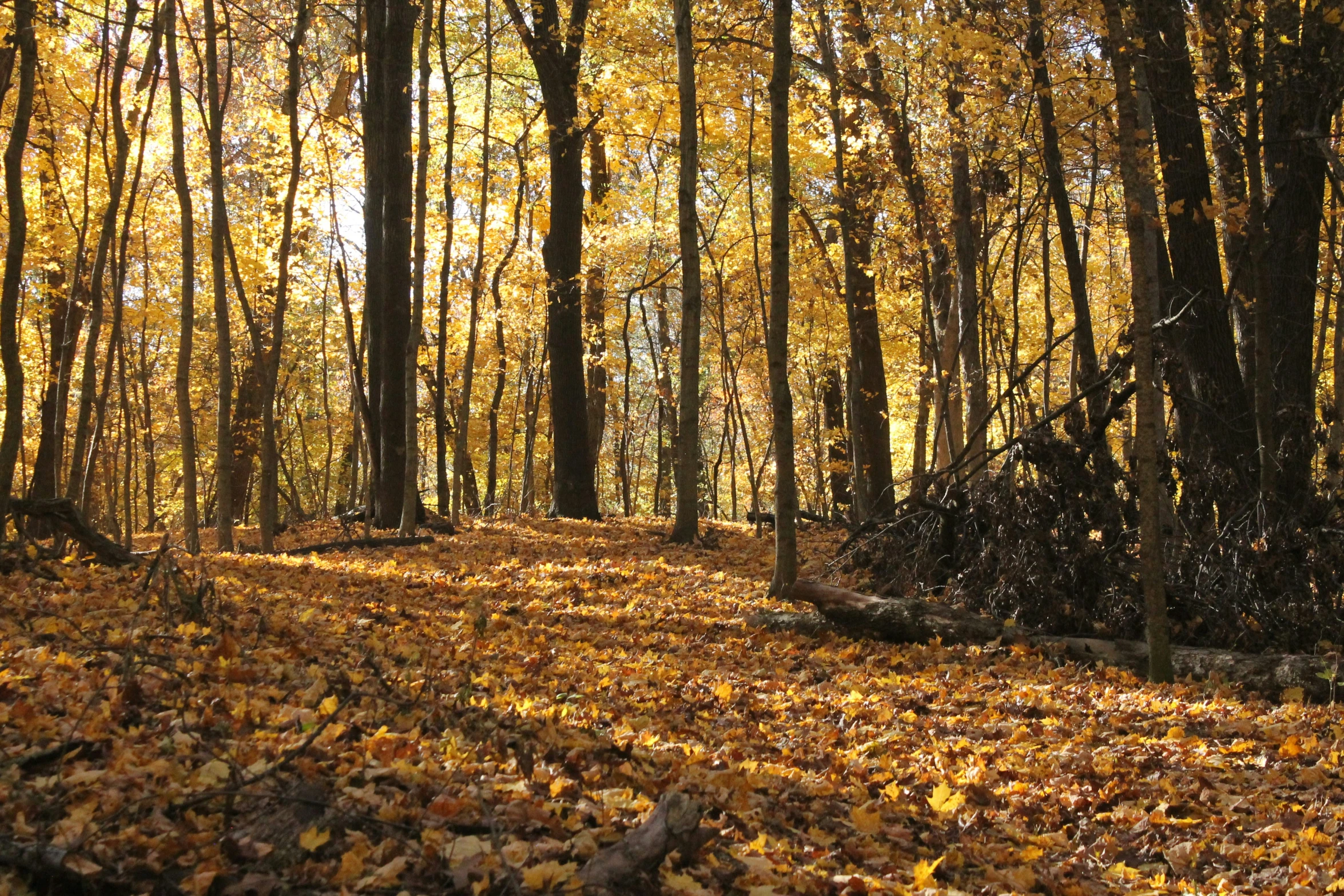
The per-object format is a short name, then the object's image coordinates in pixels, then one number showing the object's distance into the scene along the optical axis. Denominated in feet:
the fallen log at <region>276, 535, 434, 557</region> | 35.45
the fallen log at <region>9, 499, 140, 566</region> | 21.35
